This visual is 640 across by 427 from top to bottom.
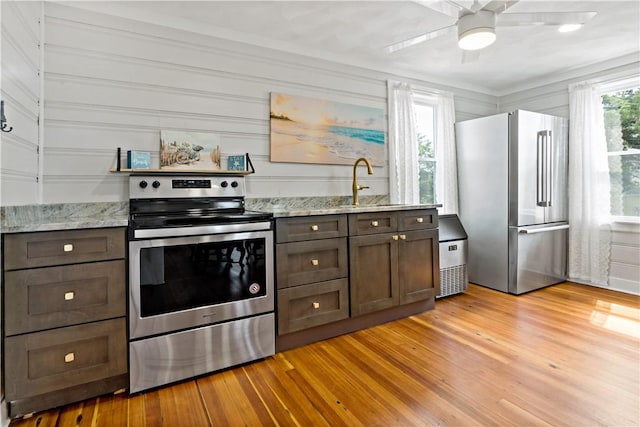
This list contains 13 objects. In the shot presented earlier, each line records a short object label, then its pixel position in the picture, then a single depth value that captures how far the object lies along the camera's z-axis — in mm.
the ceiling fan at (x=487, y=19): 1847
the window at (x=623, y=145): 3492
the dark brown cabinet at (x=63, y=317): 1604
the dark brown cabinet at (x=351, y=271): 2348
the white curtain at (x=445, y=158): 3994
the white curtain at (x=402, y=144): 3666
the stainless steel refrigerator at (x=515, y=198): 3488
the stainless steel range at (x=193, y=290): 1867
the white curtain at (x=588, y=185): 3639
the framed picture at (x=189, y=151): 2547
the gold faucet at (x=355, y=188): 3201
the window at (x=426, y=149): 4012
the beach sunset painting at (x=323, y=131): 3014
